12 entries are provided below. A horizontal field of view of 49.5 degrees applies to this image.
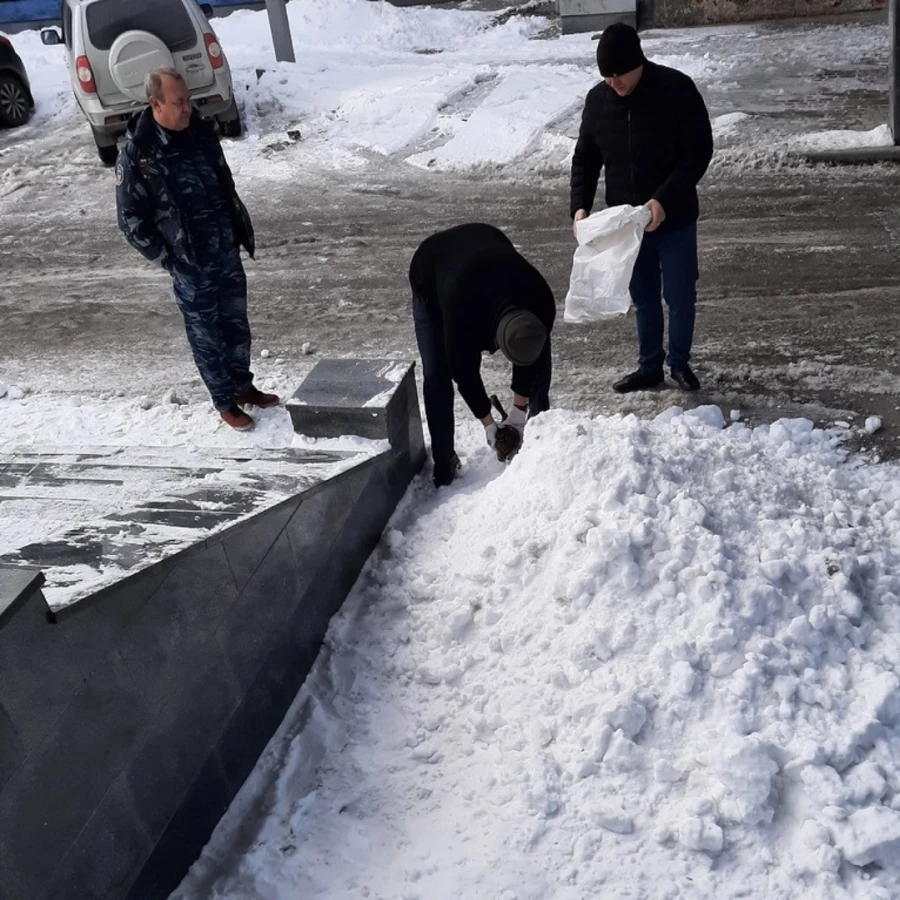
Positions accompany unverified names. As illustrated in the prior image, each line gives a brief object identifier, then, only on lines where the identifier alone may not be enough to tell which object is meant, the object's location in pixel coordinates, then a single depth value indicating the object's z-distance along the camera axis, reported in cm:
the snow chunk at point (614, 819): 303
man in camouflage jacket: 491
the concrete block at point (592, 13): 1314
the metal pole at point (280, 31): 1219
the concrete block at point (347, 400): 457
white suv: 1005
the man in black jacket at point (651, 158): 482
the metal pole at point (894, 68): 831
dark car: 1259
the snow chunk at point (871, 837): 277
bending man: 398
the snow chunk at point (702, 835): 288
